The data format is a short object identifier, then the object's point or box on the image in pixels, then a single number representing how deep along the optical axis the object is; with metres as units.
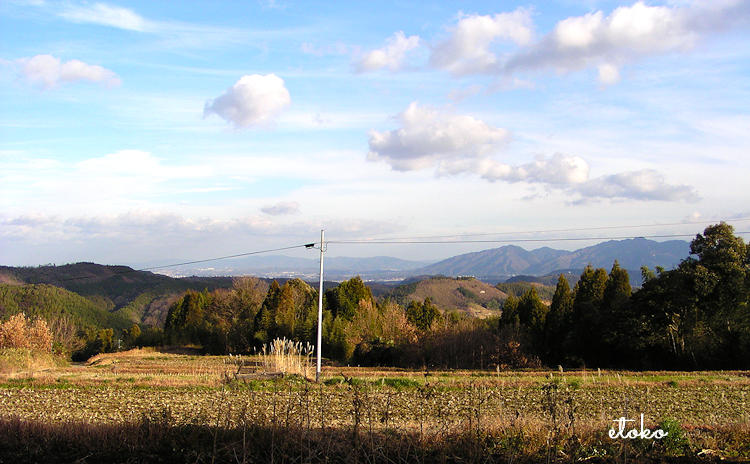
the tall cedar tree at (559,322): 32.68
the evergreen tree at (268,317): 43.91
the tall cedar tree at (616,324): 27.08
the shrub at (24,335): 29.31
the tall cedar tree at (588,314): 29.91
